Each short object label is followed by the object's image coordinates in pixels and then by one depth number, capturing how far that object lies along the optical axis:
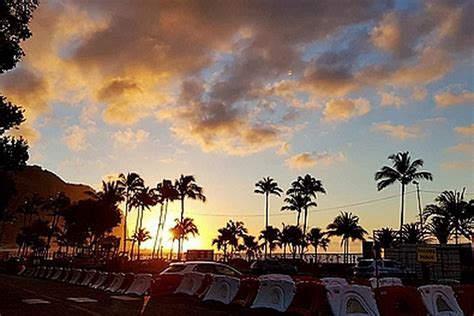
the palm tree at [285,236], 96.00
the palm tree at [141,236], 108.71
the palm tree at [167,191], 84.38
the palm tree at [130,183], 84.72
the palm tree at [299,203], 83.94
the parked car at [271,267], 46.28
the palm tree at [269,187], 93.56
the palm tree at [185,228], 95.25
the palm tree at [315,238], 105.50
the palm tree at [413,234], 64.25
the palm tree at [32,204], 125.30
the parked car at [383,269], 37.66
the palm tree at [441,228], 62.91
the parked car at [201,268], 20.98
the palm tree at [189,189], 80.62
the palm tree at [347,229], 80.19
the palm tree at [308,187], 84.00
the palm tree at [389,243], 52.59
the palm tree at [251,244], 118.88
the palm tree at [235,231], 115.75
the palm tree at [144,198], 87.12
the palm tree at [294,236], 94.62
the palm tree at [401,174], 61.19
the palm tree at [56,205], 105.82
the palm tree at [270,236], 102.75
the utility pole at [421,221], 67.02
